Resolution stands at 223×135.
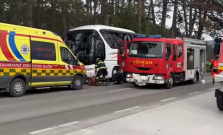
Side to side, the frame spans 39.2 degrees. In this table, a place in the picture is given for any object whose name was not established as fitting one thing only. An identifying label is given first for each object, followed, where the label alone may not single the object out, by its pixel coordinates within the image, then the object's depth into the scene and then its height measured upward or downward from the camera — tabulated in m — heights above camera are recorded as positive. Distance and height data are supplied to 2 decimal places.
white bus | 18.44 +0.74
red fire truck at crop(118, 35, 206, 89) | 15.94 -0.16
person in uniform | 17.50 -0.61
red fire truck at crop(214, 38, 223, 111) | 9.39 -0.64
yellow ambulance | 11.66 -0.12
